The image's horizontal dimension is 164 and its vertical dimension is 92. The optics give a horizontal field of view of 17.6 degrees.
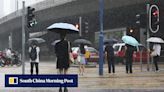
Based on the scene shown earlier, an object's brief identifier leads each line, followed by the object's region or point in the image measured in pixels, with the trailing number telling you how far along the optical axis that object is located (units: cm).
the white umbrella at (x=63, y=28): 1644
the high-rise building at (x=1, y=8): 14000
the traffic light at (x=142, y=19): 2972
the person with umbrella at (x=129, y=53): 2788
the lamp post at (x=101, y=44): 2664
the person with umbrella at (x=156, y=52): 2838
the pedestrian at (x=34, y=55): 2569
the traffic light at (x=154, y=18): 2870
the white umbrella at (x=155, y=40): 2817
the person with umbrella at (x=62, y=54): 1634
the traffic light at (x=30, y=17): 2594
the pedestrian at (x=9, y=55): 4703
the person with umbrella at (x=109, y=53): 2814
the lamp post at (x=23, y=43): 2402
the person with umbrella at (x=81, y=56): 2688
